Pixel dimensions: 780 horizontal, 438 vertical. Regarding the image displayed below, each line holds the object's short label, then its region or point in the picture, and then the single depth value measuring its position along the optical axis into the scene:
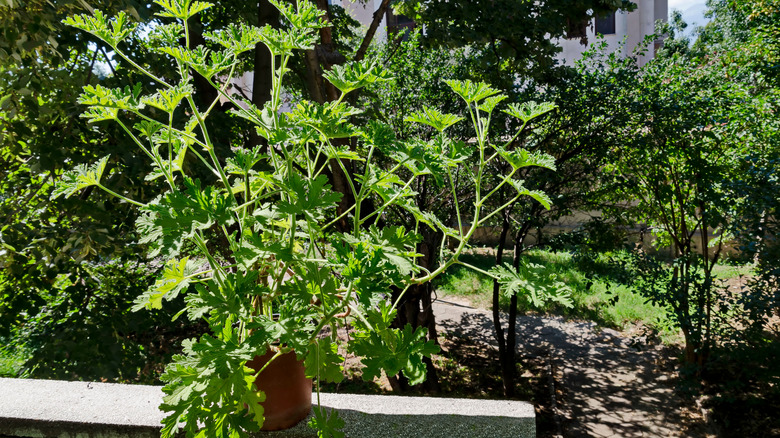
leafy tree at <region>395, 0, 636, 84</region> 4.13
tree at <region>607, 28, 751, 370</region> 4.68
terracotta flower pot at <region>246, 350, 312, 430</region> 1.45
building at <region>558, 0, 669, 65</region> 16.00
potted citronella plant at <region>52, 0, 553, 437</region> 1.08
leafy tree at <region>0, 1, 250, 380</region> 3.06
